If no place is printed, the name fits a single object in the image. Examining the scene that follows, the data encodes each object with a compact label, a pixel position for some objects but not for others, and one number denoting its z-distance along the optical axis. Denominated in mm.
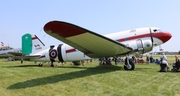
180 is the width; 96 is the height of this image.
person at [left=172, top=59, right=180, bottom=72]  11771
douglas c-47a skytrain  8695
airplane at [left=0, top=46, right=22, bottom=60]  59581
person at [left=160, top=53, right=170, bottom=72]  11680
